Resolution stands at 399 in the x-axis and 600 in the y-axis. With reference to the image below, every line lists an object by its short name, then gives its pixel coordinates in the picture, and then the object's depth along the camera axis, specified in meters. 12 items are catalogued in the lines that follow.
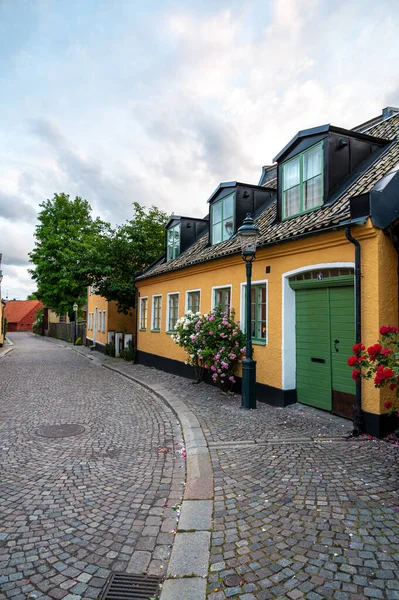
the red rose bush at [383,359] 3.78
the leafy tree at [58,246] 33.25
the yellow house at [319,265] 5.75
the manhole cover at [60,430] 6.12
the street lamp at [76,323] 32.36
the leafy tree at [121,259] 17.06
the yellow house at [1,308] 28.16
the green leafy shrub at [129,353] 17.80
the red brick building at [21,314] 69.98
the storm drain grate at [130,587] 2.51
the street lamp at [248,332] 7.55
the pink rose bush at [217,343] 8.75
